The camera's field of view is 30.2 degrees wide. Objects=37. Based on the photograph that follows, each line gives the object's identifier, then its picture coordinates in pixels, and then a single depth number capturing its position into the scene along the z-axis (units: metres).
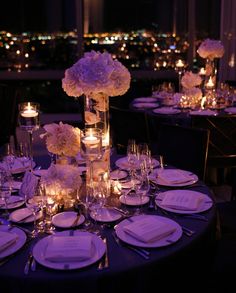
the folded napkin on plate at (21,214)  1.82
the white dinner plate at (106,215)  1.79
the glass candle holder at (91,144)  1.95
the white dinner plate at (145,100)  4.47
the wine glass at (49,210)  1.74
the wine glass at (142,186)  1.92
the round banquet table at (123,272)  1.42
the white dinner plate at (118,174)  2.24
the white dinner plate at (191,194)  1.88
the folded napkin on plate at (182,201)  1.90
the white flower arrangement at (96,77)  1.97
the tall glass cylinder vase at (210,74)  4.43
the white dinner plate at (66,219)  1.76
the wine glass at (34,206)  1.73
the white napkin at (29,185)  1.75
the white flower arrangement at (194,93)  4.12
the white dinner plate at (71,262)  1.46
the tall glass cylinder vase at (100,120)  2.12
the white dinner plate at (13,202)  1.95
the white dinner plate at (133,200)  1.95
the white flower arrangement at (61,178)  1.86
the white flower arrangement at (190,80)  4.14
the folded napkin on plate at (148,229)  1.62
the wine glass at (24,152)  2.37
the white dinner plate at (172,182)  2.19
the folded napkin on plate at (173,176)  2.20
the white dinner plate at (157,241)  1.60
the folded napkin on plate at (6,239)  1.57
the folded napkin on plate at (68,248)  1.48
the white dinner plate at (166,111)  3.90
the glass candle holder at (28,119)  2.34
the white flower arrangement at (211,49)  4.25
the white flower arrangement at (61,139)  2.01
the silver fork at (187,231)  1.68
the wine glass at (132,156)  2.10
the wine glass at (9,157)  2.22
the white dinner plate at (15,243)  1.55
